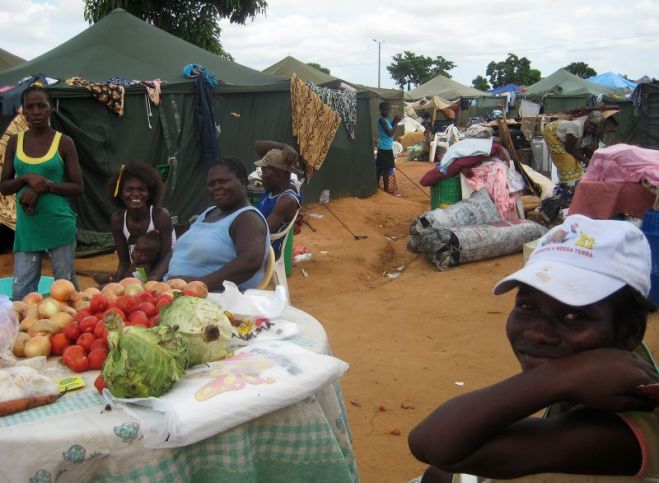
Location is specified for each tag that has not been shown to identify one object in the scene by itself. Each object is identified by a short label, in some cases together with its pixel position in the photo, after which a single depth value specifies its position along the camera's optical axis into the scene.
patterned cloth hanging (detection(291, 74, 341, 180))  10.84
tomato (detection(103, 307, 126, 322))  2.12
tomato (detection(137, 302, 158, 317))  2.29
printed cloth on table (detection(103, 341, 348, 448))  1.71
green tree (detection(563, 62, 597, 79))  58.88
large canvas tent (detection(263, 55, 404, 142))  18.55
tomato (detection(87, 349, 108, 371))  2.10
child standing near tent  13.38
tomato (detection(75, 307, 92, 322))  2.26
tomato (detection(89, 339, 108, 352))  2.12
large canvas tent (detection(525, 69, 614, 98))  29.02
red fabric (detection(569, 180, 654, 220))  5.98
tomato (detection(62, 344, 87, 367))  2.10
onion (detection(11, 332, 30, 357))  2.18
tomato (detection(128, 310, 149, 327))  2.21
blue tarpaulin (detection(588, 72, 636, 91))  33.25
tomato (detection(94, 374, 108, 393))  1.88
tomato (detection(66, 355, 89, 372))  2.08
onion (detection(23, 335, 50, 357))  2.16
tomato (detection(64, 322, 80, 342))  2.20
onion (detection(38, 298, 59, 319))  2.38
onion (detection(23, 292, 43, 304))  2.61
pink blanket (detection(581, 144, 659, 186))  5.90
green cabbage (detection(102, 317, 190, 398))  1.77
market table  1.67
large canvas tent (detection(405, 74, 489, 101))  34.44
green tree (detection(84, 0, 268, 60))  16.00
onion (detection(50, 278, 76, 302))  2.59
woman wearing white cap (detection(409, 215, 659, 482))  1.23
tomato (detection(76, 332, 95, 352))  2.14
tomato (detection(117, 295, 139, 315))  2.30
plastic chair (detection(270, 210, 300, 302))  5.36
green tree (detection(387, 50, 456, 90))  64.25
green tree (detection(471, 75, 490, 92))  62.75
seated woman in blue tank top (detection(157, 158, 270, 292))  3.24
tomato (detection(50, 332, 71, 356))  2.22
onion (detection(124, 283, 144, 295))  2.54
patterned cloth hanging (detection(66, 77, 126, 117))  7.92
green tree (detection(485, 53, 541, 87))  62.03
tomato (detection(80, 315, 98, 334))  2.19
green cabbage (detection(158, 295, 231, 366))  2.04
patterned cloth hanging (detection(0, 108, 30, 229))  7.43
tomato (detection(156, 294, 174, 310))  2.32
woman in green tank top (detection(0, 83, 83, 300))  4.25
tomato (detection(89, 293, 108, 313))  2.34
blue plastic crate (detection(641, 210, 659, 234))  5.33
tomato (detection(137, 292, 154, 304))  2.36
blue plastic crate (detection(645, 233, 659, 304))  5.29
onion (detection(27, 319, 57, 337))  2.24
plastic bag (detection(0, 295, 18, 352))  2.15
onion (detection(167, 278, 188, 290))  2.65
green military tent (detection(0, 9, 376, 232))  8.16
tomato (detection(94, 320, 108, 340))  2.13
